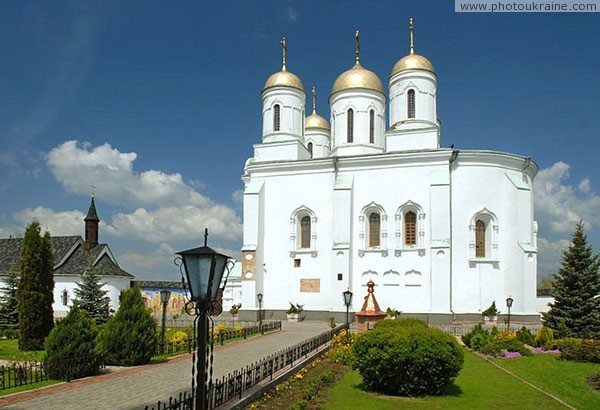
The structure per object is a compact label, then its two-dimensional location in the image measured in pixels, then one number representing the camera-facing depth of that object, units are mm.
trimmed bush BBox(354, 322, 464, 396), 10625
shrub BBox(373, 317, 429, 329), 11758
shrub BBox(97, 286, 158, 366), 14180
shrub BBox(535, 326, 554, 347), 19531
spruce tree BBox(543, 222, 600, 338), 22312
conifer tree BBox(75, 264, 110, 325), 27703
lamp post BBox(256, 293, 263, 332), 27519
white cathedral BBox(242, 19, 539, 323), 28547
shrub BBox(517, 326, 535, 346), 20031
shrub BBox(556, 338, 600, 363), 16109
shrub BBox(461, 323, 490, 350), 18953
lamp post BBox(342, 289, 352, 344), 18891
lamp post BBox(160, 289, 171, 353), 18141
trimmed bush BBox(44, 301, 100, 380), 12211
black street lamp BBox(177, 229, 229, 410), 5824
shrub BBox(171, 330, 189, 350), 17750
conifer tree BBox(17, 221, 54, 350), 19656
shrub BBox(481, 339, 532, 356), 17717
